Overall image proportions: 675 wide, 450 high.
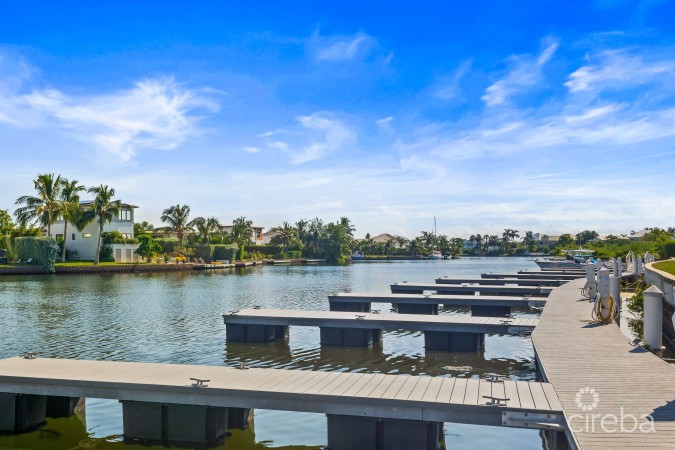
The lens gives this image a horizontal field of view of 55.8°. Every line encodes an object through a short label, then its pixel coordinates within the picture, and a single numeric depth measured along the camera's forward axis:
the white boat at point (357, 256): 134.12
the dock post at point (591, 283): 20.42
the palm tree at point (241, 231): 96.38
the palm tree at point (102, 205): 66.62
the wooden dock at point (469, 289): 28.24
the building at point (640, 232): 129.38
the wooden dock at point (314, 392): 8.16
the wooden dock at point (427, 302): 22.58
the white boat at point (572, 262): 62.53
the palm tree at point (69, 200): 64.50
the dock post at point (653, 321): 12.59
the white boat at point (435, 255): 144.75
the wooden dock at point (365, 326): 16.56
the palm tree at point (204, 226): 85.94
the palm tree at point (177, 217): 84.31
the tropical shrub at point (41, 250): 59.00
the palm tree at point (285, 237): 112.58
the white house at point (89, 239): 70.38
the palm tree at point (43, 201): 63.94
